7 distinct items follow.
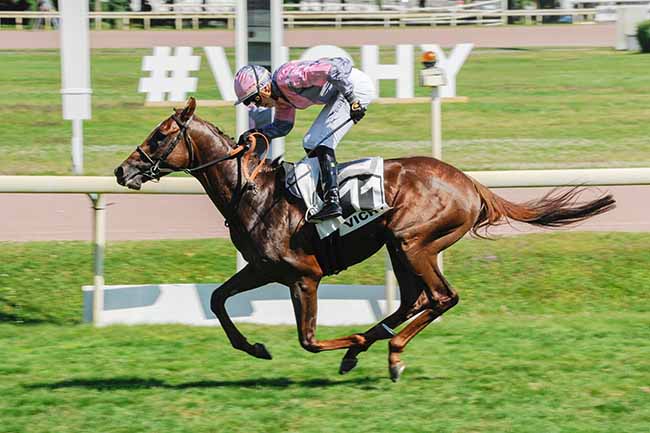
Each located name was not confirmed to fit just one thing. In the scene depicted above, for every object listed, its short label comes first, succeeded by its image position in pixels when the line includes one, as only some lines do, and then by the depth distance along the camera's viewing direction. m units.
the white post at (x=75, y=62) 22.60
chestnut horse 12.46
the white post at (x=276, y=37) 16.44
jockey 12.31
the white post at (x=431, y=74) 14.74
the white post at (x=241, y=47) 16.35
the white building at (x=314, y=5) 59.97
